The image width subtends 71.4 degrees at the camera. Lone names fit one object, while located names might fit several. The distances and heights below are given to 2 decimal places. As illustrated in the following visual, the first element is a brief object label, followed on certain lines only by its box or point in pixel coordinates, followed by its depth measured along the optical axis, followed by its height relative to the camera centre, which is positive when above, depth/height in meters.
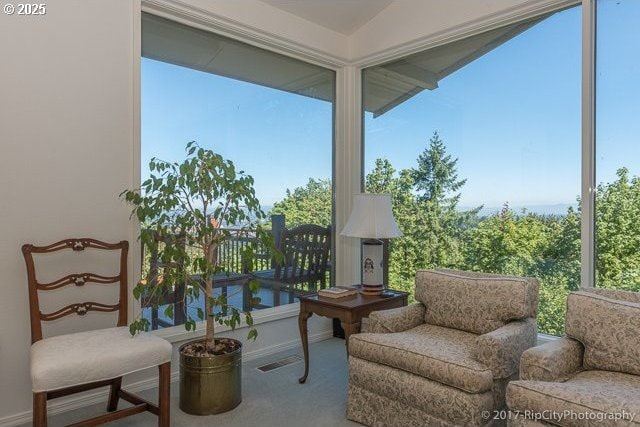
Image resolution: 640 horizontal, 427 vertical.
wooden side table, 2.76 -0.62
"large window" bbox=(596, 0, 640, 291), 2.69 +0.42
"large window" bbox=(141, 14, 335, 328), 3.10 +0.74
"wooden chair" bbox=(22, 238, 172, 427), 1.97 -0.67
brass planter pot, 2.54 -0.99
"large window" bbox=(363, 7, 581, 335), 2.98 +0.46
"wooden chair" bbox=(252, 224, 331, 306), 3.84 -0.46
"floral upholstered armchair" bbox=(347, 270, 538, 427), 2.10 -0.71
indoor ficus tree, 2.53 -0.03
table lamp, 3.06 -0.11
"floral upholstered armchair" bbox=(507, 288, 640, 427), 1.67 -0.70
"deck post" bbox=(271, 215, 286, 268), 3.80 -0.13
